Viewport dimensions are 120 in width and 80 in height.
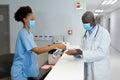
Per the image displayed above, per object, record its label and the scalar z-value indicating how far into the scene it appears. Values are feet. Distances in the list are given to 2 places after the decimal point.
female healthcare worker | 6.02
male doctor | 6.99
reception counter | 4.81
